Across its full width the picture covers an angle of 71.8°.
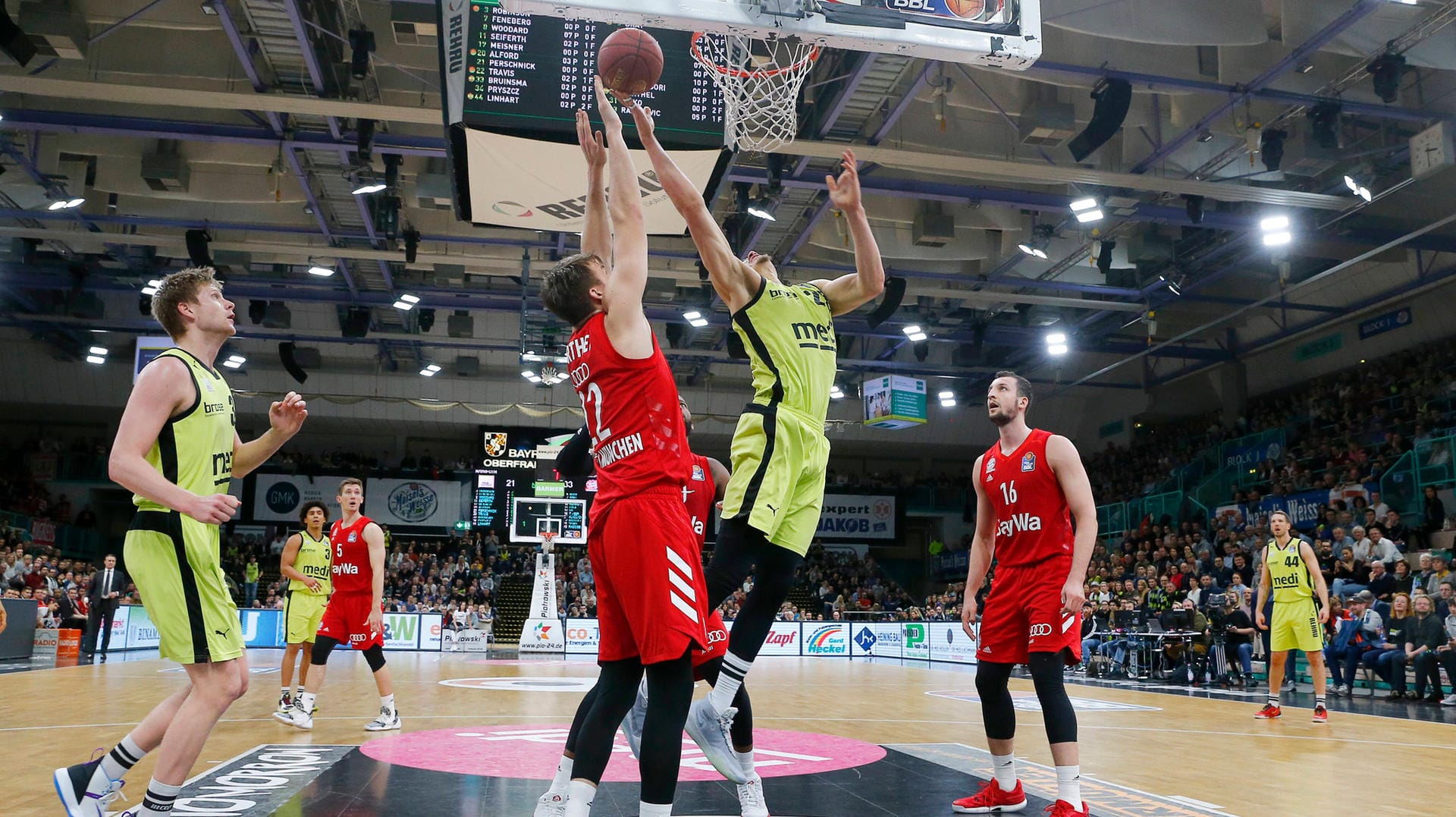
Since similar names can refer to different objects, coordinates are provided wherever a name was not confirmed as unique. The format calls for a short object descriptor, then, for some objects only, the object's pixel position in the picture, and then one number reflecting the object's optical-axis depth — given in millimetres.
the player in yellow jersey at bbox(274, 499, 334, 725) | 8805
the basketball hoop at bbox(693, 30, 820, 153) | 6387
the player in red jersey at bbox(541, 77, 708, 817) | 3166
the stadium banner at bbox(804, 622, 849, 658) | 24938
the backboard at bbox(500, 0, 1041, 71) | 5410
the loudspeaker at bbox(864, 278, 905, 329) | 20641
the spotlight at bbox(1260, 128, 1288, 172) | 15328
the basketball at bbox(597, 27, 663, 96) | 4375
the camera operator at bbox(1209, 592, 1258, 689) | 15352
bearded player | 4488
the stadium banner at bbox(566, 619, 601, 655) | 23656
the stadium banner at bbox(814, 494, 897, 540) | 38250
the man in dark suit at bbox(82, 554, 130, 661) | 17094
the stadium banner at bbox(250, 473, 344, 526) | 35094
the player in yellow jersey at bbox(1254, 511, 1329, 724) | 9938
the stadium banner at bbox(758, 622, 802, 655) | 24547
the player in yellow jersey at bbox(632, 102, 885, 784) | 4078
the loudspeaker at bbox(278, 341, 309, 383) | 27797
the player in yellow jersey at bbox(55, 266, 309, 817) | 3490
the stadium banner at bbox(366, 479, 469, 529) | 35875
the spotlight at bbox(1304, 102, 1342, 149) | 15016
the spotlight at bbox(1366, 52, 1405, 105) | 13633
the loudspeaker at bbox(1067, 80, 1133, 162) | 13930
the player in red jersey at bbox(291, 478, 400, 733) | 7836
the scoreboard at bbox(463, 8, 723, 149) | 8242
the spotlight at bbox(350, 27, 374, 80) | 12977
